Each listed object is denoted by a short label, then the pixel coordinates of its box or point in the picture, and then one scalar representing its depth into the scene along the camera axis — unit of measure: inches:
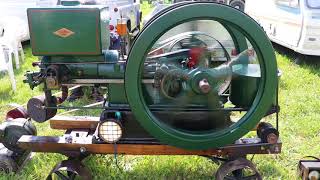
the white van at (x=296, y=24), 246.8
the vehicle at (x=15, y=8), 341.4
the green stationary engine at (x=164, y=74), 98.0
